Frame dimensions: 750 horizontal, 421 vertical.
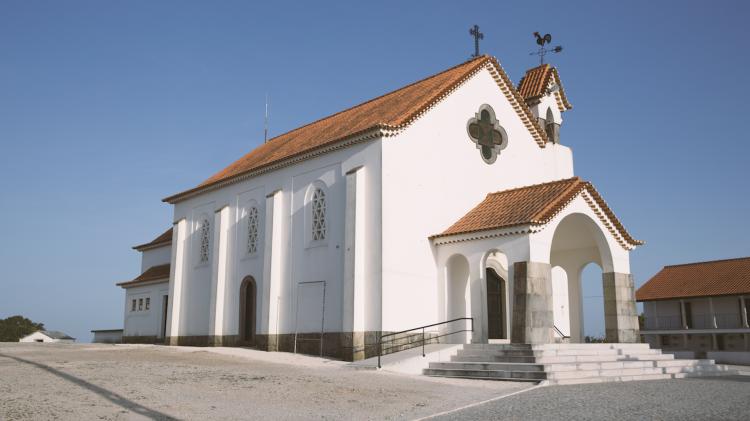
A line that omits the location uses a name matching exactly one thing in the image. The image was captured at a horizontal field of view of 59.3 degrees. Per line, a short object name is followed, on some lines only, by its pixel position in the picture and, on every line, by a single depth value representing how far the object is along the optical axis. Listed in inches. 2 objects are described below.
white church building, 768.9
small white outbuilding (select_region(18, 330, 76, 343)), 2180.0
